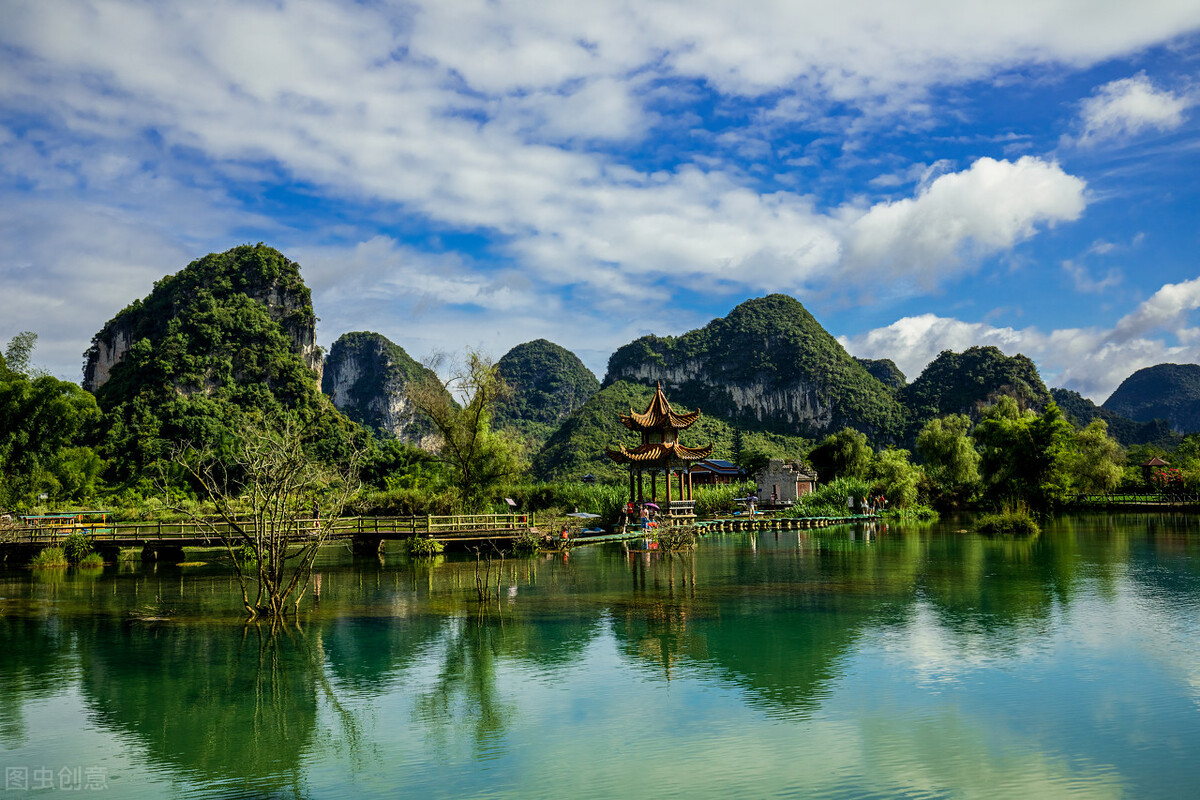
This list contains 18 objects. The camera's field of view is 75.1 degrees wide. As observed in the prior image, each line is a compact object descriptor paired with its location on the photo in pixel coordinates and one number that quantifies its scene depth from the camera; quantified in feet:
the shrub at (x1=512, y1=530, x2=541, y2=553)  109.60
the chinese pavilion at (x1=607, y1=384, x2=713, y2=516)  139.85
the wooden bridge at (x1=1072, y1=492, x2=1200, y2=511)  181.71
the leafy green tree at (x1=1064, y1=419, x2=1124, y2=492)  188.85
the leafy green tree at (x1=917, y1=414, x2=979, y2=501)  211.00
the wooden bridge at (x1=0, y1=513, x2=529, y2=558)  104.58
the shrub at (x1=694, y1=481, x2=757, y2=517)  172.25
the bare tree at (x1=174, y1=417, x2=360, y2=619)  58.03
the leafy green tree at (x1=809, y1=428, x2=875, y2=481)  213.25
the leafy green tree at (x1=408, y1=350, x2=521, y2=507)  130.31
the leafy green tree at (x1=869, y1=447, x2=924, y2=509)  183.62
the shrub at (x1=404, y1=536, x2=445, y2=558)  111.14
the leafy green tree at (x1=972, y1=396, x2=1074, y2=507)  147.64
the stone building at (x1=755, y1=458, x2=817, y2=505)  195.62
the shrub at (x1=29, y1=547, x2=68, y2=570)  105.70
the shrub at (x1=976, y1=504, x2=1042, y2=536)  128.88
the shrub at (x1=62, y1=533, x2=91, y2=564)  105.19
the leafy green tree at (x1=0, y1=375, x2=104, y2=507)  144.15
